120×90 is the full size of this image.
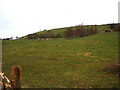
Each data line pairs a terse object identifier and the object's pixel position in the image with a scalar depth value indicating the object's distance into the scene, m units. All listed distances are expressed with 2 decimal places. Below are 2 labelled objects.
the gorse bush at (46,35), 67.09
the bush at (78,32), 62.43
